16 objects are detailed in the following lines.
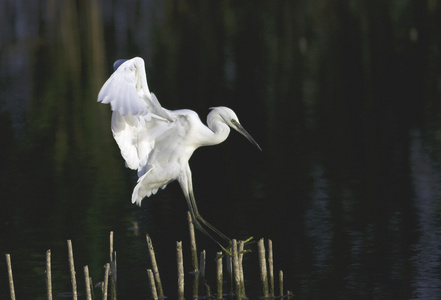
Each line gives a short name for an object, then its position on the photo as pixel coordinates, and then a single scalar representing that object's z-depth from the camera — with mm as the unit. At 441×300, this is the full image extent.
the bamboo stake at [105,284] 12172
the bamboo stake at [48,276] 11948
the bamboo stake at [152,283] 12922
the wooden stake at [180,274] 12820
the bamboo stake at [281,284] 13633
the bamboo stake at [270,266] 12934
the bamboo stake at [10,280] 11989
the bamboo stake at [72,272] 11992
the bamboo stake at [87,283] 11914
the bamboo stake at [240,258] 13000
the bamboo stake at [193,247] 14055
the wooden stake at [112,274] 13384
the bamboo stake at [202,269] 13562
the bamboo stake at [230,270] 13667
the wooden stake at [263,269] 12766
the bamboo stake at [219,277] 13055
